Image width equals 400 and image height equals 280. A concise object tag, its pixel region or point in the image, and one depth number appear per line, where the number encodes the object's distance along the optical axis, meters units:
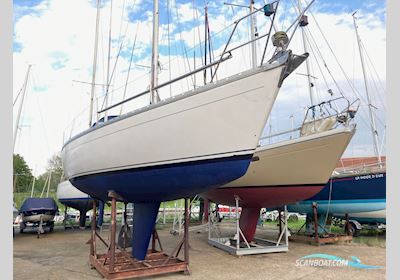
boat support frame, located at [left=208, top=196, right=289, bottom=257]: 7.78
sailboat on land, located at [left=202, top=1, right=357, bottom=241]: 7.82
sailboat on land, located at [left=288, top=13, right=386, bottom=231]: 10.04
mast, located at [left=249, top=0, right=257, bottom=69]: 10.10
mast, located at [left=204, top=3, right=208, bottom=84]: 14.84
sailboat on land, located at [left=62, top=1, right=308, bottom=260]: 4.60
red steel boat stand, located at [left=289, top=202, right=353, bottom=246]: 9.27
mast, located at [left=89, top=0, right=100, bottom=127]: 11.27
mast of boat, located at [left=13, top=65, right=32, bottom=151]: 15.85
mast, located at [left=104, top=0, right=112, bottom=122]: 7.61
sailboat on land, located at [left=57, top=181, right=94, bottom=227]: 14.14
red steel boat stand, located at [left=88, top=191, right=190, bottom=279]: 5.45
